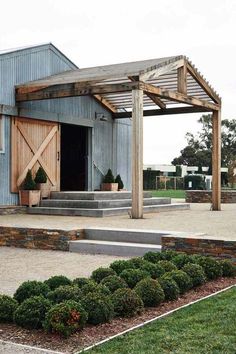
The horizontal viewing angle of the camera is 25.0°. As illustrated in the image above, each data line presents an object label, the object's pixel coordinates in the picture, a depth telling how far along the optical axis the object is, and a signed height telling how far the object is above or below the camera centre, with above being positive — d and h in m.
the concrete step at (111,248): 8.90 -1.07
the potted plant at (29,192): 14.74 -0.18
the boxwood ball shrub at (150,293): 5.30 -1.07
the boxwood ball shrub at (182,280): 5.86 -1.05
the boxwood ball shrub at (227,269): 6.79 -1.07
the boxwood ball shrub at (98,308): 4.62 -1.08
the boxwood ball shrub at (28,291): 5.20 -1.04
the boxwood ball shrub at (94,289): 5.10 -1.00
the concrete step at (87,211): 13.37 -0.66
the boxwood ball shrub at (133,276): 5.91 -1.01
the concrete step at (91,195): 14.56 -0.27
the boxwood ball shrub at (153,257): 7.17 -0.97
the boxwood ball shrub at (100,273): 6.09 -1.01
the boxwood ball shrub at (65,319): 4.27 -1.09
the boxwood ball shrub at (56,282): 5.58 -1.01
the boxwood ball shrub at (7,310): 4.71 -1.11
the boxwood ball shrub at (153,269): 6.20 -0.99
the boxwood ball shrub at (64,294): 4.88 -1.01
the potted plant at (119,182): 18.61 +0.13
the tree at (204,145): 63.72 +5.03
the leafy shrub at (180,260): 6.79 -0.96
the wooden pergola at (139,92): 12.56 +2.64
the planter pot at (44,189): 15.27 -0.10
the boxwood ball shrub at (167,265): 6.43 -0.98
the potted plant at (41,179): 15.23 +0.19
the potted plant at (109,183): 18.25 +0.09
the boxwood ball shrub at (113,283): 5.51 -1.02
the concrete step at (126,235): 9.20 -0.89
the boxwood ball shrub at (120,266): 6.54 -0.99
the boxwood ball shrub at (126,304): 4.94 -1.11
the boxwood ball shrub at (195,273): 6.14 -1.02
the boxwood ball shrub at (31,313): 4.52 -1.09
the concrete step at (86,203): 14.00 -0.48
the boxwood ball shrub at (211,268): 6.57 -1.02
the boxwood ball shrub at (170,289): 5.57 -1.08
